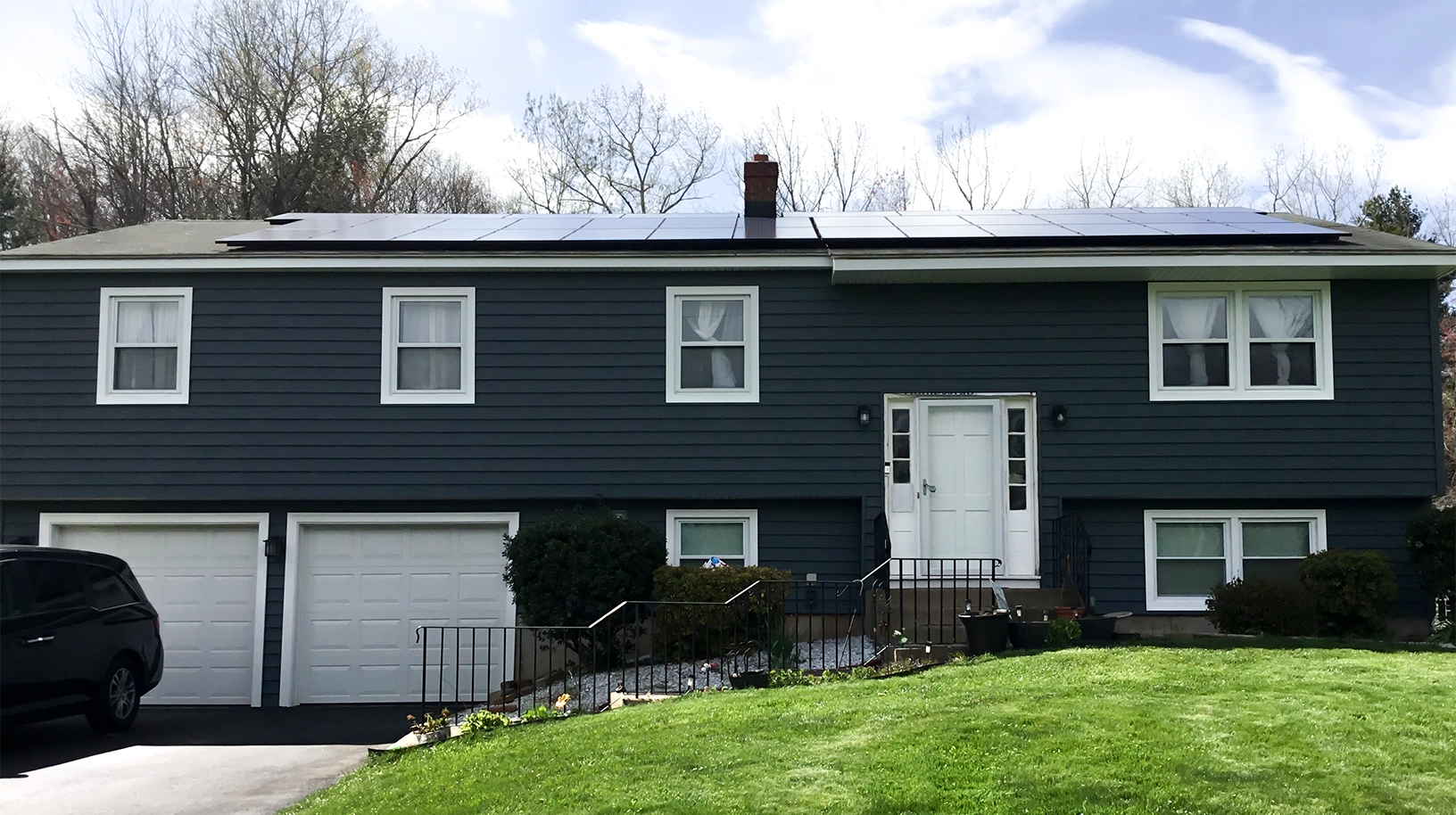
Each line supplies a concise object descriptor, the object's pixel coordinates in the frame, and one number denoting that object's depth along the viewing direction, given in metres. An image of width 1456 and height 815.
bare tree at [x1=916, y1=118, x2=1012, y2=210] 32.44
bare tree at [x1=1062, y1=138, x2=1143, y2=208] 32.56
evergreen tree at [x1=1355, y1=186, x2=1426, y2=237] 31.06
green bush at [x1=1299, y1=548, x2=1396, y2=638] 12.88
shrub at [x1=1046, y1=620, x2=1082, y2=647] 11.44
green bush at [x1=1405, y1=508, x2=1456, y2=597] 13.43
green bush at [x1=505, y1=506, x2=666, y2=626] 13.01
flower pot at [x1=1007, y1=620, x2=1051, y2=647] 11.51
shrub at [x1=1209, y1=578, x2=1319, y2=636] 12.41
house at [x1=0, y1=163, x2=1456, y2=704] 14.48
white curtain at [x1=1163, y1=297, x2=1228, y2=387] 14.70
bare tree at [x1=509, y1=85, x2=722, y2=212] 32.31
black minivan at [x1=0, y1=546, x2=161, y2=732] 10.38
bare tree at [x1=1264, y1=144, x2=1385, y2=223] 33.00
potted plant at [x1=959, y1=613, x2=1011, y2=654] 11.31
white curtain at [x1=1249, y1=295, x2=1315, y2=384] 14.62
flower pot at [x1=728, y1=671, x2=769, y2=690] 10.85
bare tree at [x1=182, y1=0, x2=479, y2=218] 29.92
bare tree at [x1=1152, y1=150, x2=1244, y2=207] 31.95
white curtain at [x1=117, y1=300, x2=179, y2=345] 15.03
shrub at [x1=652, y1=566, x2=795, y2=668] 12.30
